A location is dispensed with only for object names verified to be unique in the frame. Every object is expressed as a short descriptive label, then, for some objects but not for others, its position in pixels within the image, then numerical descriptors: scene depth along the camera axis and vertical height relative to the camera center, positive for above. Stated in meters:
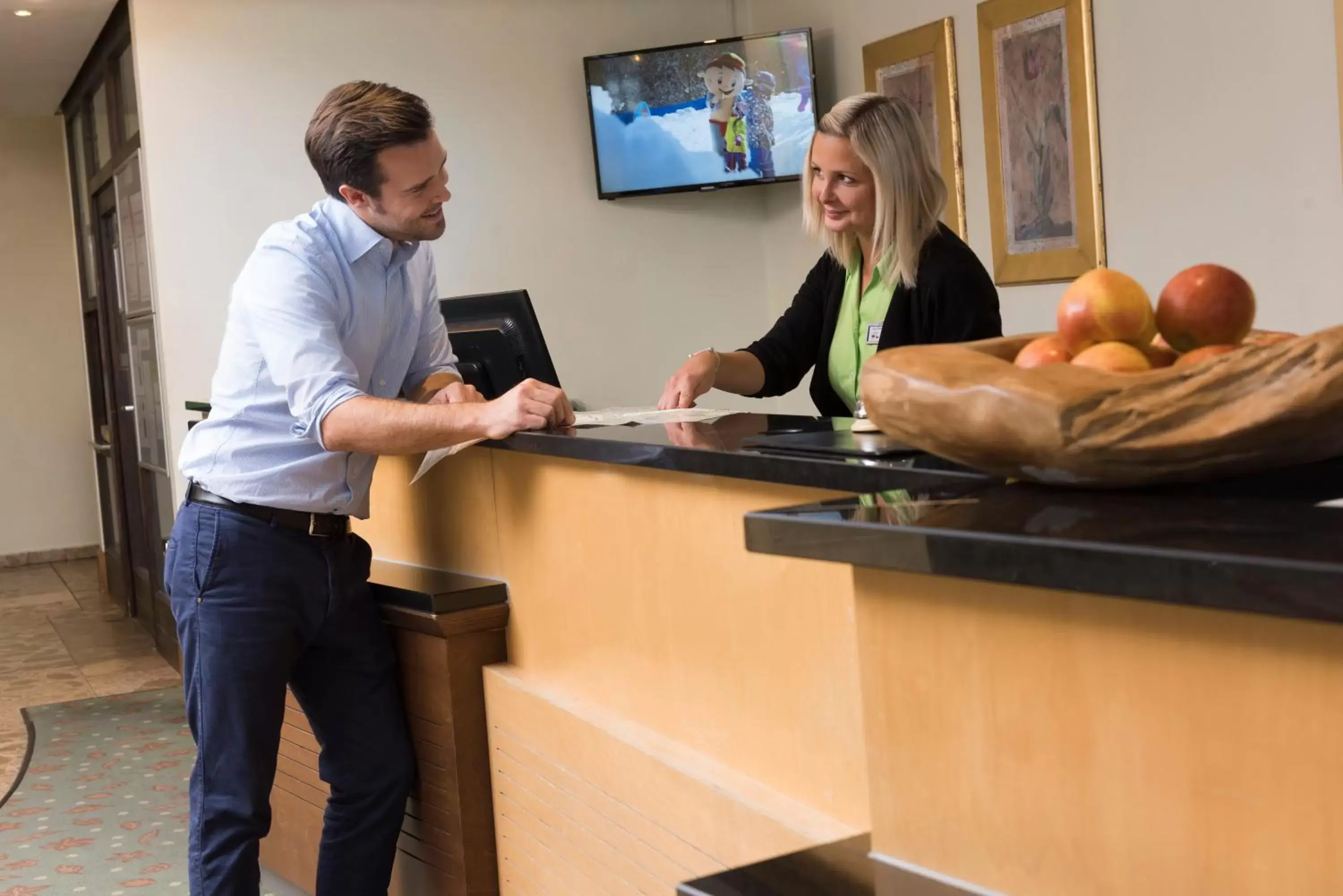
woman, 2.61 +0.17
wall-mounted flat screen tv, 5.87 +0.97
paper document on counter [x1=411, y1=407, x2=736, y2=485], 2.33 -0.11
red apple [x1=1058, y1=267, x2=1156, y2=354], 1.19 +0.01
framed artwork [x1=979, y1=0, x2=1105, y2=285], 4.41 +0.61
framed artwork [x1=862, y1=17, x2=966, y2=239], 5.01 +0.91
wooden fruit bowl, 1.03 -0.08
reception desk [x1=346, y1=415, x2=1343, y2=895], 0.89 -0.29
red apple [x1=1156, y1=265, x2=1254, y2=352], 1.19 +0.00
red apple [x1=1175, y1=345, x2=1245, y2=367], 1.10 -0.03
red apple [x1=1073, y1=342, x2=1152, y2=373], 1.13 -0.03
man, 2.29 -0.19
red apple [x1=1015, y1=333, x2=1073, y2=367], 1.21 -0.03
